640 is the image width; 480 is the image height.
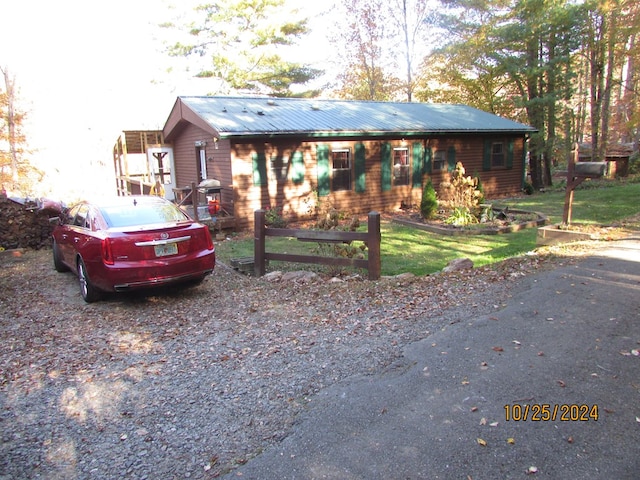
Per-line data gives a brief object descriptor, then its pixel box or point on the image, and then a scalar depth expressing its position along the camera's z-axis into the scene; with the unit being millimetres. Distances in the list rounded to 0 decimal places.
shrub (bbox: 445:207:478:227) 12836
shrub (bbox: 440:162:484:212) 13461
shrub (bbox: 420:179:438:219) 13977
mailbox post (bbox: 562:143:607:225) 8406
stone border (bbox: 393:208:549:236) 12133
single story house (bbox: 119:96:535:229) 14185
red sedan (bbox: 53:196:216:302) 6074
